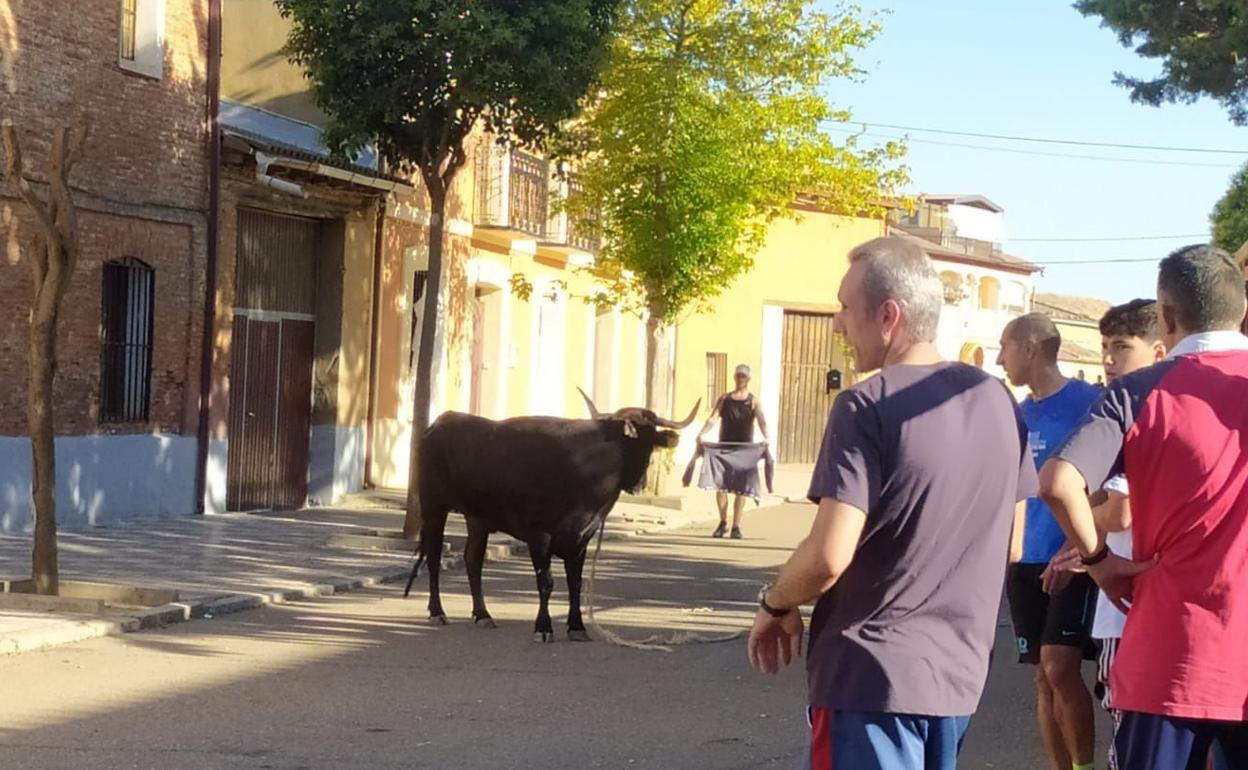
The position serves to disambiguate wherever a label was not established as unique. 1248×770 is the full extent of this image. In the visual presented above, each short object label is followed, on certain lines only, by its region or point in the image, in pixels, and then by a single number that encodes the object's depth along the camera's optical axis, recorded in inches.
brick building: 684.1
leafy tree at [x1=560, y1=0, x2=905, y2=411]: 934.4
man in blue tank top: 282.0
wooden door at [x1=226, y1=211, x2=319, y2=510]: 844.6
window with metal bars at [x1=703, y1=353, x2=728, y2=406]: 1546.5
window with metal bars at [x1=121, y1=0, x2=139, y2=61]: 750.5
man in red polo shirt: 177.9
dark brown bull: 482.9
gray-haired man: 163.6
